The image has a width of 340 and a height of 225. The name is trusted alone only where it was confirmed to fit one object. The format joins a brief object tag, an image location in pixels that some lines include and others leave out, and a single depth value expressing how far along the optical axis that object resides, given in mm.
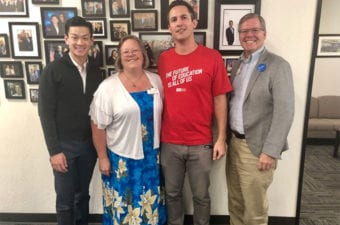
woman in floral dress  1689
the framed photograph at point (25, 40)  2029
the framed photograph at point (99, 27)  2012
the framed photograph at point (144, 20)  1995
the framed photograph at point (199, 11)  1979
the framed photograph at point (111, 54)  2047
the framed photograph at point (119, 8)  1984
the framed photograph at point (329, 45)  4199
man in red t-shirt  1716
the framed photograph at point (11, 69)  2098
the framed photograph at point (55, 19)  1992
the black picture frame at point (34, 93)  2131
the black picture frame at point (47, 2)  1983
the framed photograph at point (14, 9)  1996
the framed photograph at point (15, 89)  2125
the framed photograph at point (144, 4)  1982
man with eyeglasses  1587
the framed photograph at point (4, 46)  2057
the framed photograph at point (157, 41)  2027
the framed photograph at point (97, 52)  2039
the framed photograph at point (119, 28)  2012
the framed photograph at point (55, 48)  2049
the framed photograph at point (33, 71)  2090
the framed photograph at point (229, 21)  1974
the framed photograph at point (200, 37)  2016
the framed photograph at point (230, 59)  2057
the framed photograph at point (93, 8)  1982
